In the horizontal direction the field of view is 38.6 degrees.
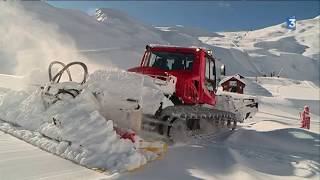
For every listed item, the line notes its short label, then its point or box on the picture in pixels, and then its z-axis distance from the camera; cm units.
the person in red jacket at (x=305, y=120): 1820
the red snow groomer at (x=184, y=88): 902
